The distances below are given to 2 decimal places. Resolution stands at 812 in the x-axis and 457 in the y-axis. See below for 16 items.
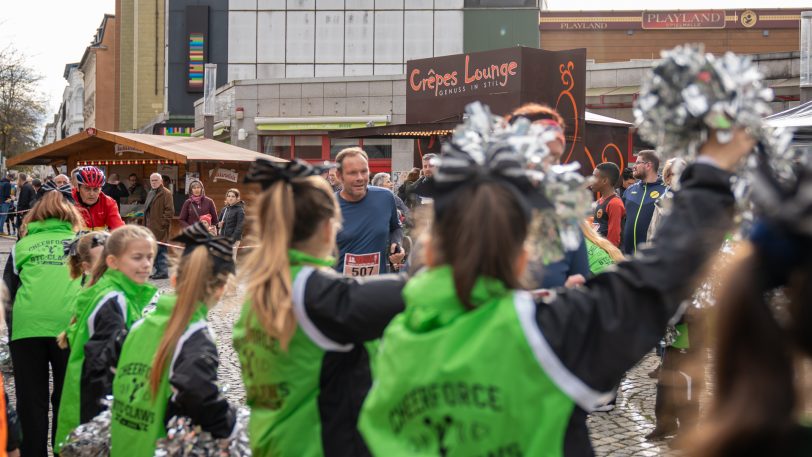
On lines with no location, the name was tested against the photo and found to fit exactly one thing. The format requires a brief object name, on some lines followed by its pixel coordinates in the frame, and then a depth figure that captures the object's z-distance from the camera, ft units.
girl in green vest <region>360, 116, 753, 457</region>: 6.60
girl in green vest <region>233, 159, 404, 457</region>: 9.24
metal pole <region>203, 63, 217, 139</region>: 102.48
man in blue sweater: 21.43
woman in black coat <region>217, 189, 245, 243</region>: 53.12
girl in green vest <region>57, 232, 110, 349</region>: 18.17
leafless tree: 114.73
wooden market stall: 68.08
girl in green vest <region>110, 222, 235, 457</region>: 11.08
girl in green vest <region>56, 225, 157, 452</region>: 14.23
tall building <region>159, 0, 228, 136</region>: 138.00
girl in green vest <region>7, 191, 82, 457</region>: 18.12
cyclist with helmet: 24.71
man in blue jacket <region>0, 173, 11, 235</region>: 97.45
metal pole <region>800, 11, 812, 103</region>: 46.80
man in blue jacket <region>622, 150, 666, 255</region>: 26.45
